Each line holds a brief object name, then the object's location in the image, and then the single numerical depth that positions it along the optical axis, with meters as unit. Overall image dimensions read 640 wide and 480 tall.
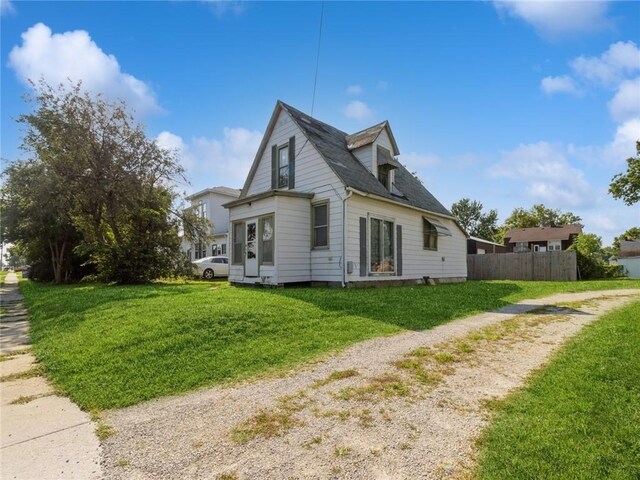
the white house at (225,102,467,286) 11.83
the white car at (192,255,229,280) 21.23
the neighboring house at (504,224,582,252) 41.72
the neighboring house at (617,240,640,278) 29.38
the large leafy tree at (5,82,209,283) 15.73
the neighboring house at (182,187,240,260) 29.89
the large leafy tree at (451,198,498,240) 62.28
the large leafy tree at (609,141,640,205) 24.66
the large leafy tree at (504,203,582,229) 58.69
